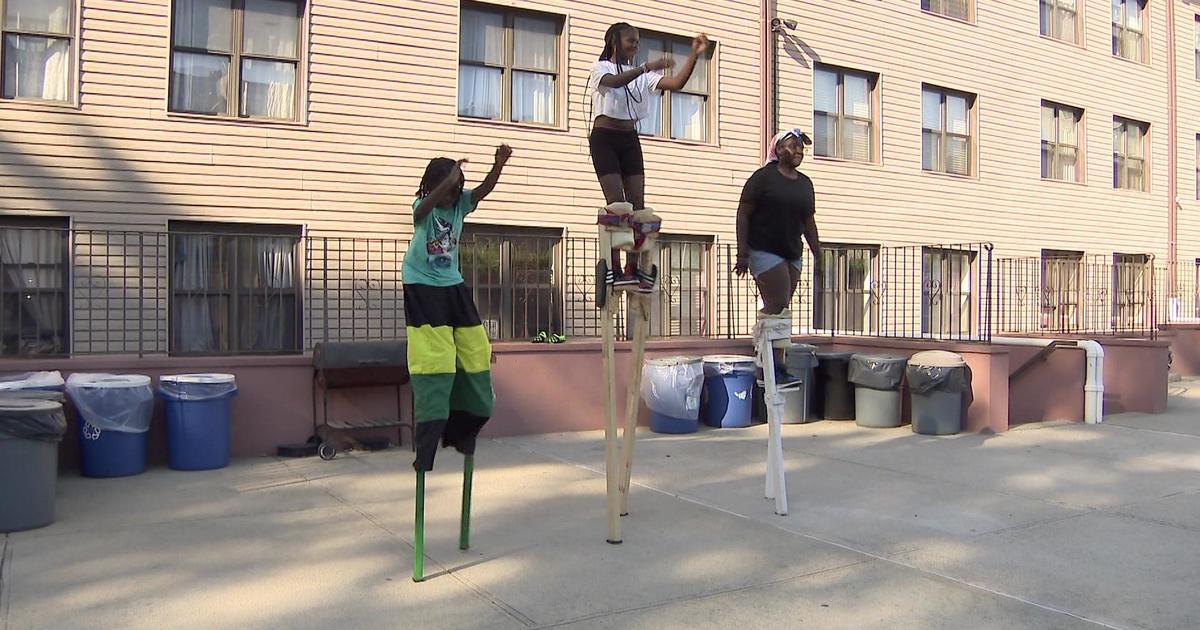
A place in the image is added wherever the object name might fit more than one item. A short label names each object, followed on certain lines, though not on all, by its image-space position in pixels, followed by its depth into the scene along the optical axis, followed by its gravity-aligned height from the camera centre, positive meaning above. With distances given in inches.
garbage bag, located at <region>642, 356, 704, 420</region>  364.8 -25.7
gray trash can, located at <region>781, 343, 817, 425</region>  389.1 -24.2
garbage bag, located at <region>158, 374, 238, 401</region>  286.4 -22.2
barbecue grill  307.3 -18.6
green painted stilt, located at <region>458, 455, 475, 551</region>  184.1 -38.4
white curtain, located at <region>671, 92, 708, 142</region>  501.4 +114.9
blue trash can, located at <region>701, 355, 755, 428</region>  383.2 -29.4
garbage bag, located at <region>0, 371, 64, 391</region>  259.8 -19.0
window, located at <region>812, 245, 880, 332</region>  548.4 +21.5
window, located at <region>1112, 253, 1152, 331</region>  647.8 +26.0
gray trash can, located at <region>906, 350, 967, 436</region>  353.1 -25.6
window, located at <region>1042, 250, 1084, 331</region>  640.4 +27.8
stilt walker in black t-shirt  225.6 +20.4
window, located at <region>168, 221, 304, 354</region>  381.7 +12.1
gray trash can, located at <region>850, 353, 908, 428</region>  371.9 -26.0
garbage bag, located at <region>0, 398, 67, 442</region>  206.1 -24.3
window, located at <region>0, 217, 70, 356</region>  356.2 +13.7
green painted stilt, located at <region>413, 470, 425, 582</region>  168.6 -43.4
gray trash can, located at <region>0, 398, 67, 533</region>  206.1 -33.7
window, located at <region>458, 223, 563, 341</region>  418.0 +20.3
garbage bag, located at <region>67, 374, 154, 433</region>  271.7 -25.4
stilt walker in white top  195.3 +28.7
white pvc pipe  397.4 -25.2
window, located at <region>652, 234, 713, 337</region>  469.7 +19.4
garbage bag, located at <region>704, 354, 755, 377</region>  382.9 -17.9
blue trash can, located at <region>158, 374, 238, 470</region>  285.6 -32.4
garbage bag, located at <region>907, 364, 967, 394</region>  352.2 -20.9
